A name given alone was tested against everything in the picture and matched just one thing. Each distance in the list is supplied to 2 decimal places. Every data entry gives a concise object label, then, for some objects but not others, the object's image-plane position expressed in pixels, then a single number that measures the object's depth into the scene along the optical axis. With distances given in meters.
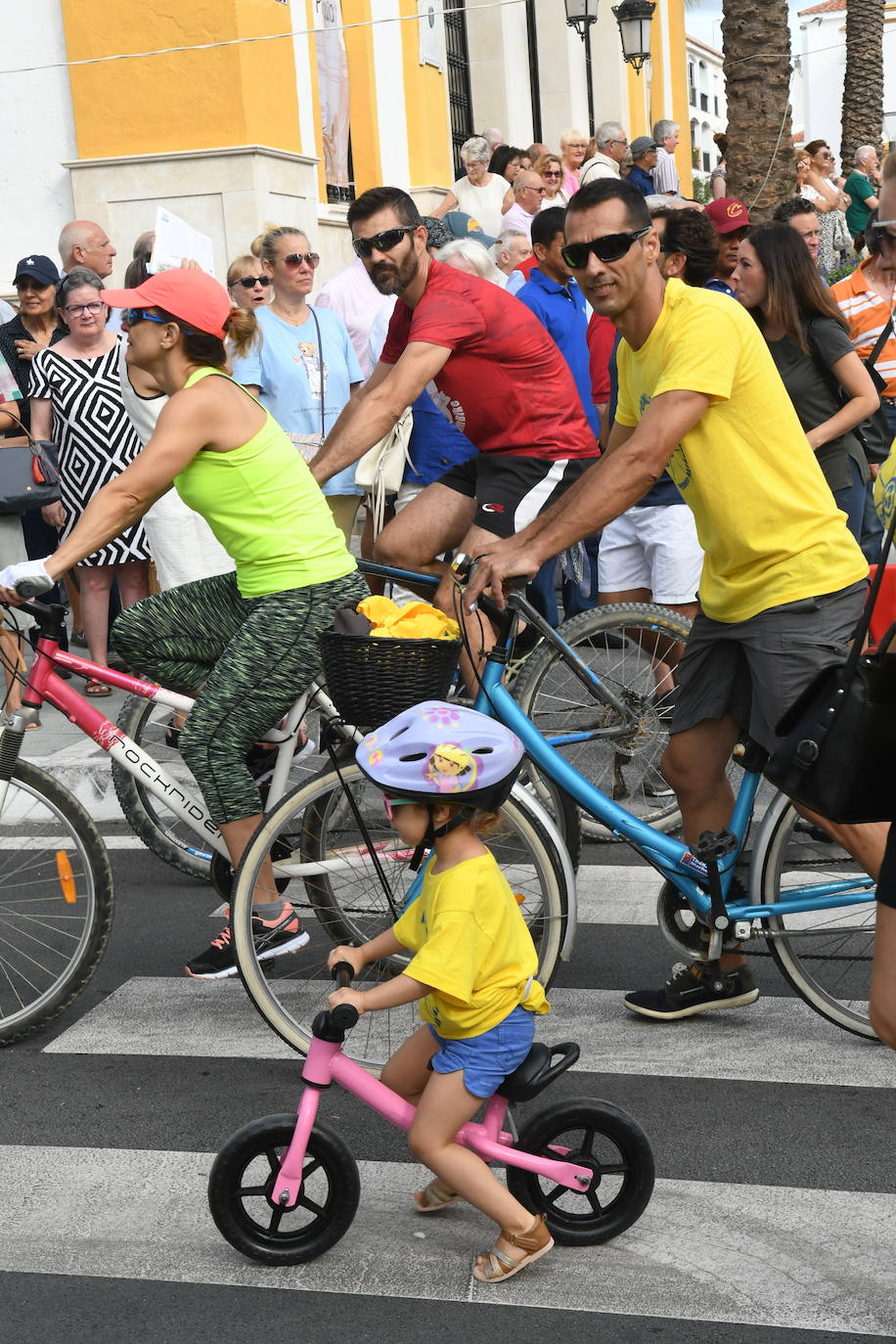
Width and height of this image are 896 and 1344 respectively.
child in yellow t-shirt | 6.53
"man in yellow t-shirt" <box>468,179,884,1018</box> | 7.78
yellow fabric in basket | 8.02
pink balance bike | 6.64
